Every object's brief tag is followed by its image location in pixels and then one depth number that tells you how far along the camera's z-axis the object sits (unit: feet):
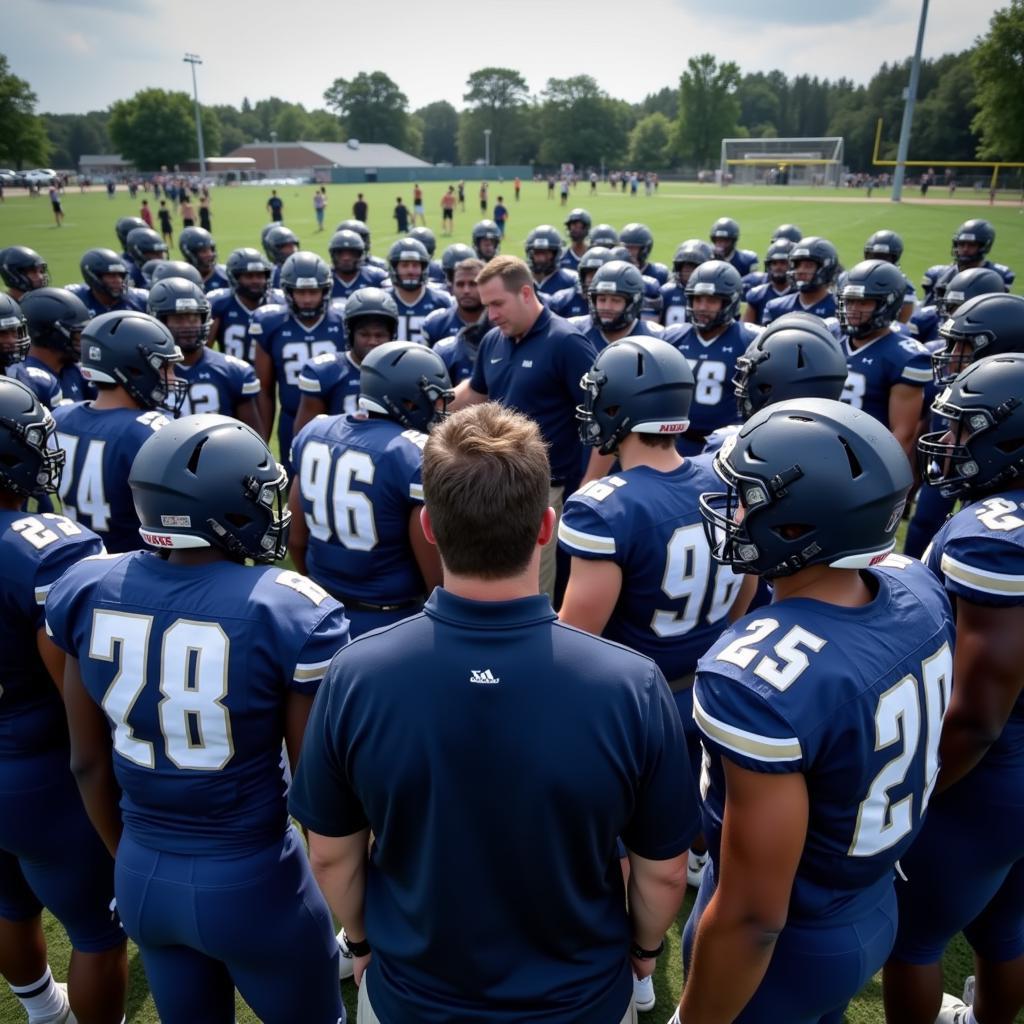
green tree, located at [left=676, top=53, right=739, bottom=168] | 323.98
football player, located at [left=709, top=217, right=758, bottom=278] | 41.42
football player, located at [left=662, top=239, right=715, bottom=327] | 33.09
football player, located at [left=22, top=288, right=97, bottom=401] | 21.68
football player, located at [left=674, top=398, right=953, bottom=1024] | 6.36
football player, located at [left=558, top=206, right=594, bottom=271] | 45.01
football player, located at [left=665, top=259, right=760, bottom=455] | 22.03
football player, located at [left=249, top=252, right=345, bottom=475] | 25.26
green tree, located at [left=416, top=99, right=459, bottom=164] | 460.96
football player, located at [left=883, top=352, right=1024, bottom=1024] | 8.29
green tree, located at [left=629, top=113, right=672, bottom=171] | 347.56
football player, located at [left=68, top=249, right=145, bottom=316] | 29.30
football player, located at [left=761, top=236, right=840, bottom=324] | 27.58
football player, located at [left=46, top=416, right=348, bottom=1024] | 7.89
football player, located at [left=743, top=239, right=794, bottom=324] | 34.50
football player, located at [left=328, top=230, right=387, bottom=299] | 33.91
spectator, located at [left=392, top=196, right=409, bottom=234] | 112.06
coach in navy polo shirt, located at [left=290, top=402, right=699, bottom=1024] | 5.68
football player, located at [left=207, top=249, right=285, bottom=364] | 29.43
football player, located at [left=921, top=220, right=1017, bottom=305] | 32.96
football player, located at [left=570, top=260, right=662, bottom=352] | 22.86
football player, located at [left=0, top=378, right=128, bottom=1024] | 9.28
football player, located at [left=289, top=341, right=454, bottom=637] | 12.86
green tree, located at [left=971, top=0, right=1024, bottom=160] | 160.25
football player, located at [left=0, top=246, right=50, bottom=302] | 28.66
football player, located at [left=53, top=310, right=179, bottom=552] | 13.57
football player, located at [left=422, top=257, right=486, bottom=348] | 26.76
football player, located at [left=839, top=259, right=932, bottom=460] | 20.36
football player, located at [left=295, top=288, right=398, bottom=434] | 19.57
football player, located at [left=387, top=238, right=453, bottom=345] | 29.57
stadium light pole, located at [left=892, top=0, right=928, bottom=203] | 116.98
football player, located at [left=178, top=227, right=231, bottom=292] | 36.22
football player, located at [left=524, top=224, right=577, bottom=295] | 35.09
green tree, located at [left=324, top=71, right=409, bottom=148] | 404.98
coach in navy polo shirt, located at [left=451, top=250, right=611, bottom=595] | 19.63
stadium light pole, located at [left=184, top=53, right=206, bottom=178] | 168.04
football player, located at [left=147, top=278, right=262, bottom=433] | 20.48
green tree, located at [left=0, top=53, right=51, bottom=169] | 227.40
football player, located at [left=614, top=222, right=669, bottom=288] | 39.78
